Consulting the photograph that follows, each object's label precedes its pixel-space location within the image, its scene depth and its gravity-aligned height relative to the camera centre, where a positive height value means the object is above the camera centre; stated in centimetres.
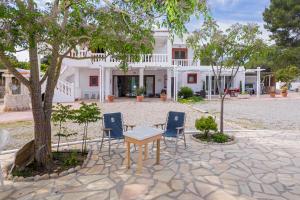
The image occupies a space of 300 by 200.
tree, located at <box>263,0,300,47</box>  2056 +1013
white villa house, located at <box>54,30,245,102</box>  1232 +185
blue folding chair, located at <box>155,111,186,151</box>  413 -79
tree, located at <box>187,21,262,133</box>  443 +155
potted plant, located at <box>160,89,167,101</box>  1248 -13
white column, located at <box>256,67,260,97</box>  1545 +119
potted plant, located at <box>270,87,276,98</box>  1619 +23
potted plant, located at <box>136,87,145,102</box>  1214 +11
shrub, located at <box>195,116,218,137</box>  460 -89
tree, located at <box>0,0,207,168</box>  283 +123
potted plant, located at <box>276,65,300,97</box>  1700 +244
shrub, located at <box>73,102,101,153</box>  361 -44
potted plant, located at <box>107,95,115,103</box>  1204 -20
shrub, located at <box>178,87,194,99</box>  1394 +21
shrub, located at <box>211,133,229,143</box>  451 -126
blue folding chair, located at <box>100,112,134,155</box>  392 -81
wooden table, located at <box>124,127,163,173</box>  311 -88
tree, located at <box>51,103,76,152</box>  355 -43
